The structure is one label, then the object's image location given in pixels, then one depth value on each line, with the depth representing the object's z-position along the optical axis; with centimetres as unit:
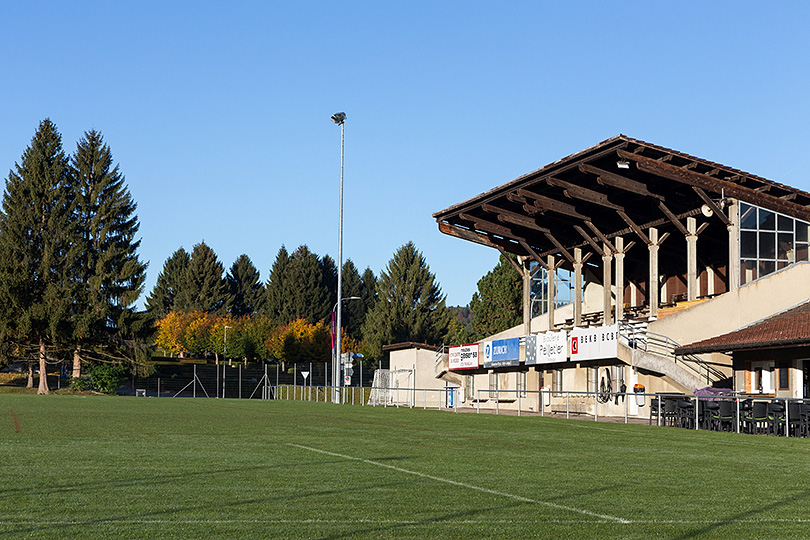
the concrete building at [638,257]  4191
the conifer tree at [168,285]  13475
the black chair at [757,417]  2586
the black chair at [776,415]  2545
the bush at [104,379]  6944
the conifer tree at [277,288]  12738
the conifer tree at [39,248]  6781
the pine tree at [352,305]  13562
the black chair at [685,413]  2906
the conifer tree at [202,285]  13075
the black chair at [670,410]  3020
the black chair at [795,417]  2489
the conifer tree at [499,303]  7844
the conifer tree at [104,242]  7175
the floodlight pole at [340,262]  5306
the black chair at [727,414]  2709
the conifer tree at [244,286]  14025
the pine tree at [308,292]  12688
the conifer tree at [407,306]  10969
